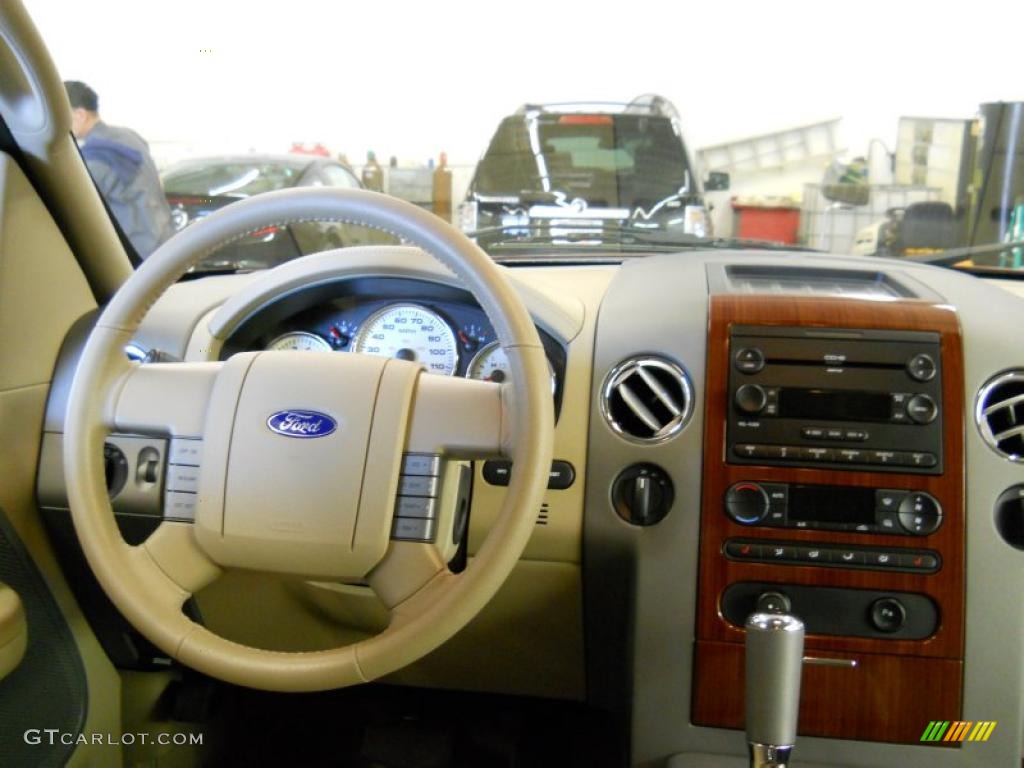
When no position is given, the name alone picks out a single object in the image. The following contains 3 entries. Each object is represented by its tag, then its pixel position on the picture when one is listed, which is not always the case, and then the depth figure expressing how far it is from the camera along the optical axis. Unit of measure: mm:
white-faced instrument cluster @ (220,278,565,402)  1663
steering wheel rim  1121
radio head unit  1465
